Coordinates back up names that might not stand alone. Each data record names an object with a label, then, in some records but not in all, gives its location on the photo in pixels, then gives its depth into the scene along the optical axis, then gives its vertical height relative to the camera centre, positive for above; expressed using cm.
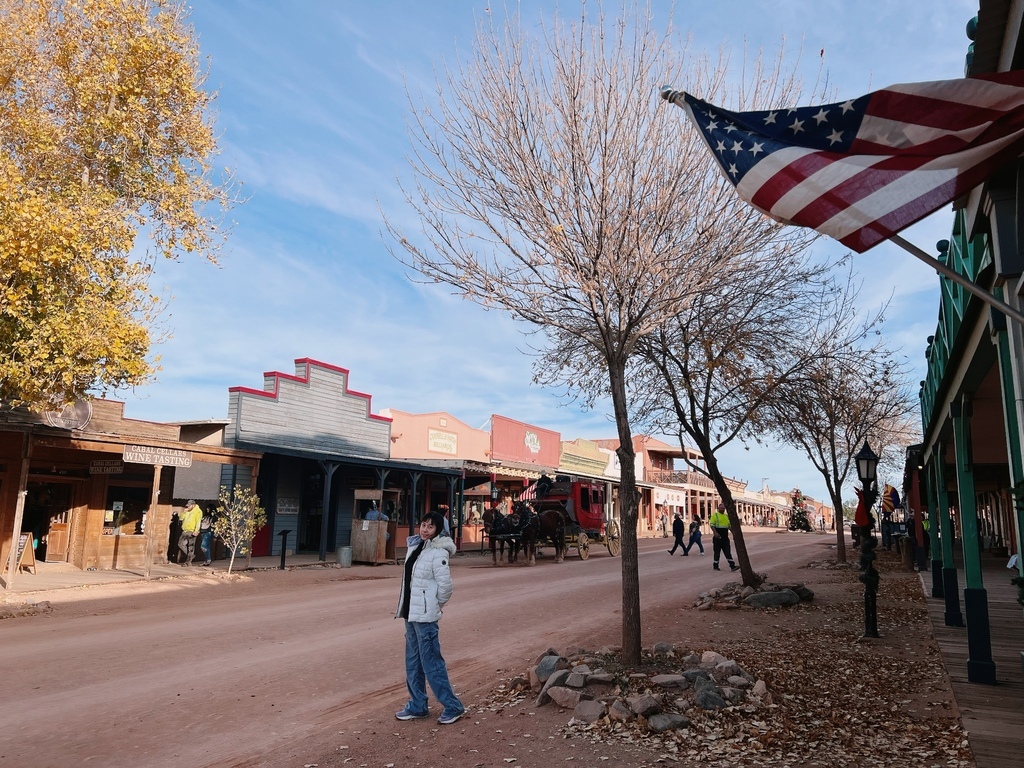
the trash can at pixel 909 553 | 2192 -91
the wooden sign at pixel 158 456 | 1689 +122
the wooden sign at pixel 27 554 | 1714 -119
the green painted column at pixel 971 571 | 716 -48
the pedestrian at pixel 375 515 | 2291 -11
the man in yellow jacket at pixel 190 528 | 1930 -55
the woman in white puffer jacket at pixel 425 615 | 595 -84
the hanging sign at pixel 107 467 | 1772 +96
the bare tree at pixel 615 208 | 788 +345
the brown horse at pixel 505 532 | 2278 -55
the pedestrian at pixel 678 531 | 2838 -51
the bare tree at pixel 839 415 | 1431 +302
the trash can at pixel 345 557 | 2162 -138
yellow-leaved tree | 1234 +680
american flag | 331 +178
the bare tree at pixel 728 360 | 1245 +306
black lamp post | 970 -37
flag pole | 292 +108
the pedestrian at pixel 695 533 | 2781 -56
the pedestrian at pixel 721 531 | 1919 -33
